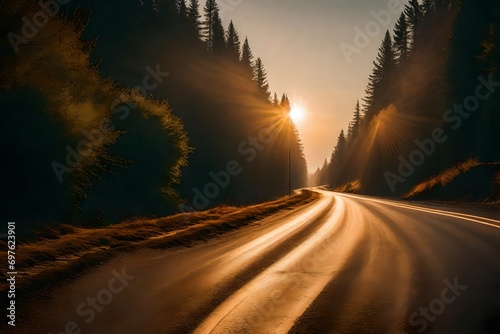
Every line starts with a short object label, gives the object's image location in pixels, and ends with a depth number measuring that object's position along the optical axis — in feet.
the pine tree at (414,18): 206.08
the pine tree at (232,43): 223.10
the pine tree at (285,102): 314.69
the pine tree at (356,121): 306.31
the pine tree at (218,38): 210.38
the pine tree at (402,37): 209.97
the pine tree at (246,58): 237.66
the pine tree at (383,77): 216.13
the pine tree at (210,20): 223.10
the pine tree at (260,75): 258.37
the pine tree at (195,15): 214.46
